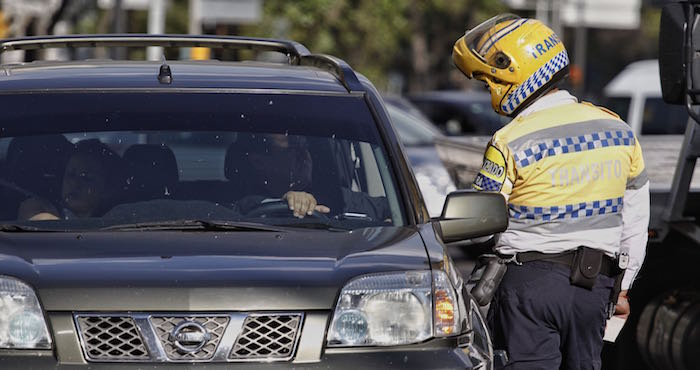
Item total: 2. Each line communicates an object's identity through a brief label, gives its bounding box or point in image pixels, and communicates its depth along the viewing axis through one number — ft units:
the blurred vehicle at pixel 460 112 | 142.51
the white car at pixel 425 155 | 89.10
